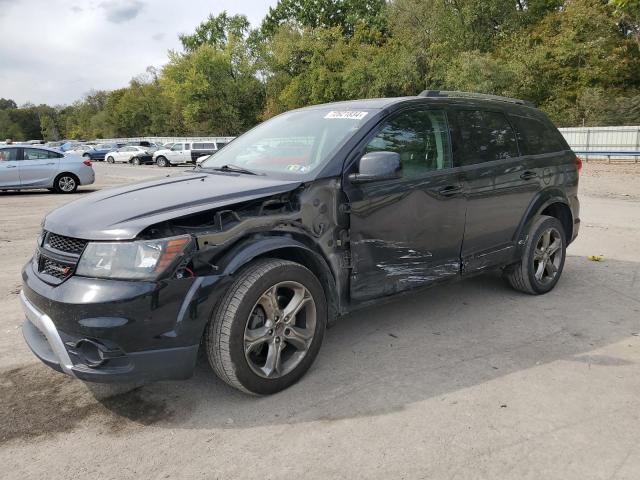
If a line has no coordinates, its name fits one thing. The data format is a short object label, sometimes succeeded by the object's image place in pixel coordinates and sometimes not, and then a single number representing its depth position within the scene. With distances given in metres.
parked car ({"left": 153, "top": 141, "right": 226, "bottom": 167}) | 33.94
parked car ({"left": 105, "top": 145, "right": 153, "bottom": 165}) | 39.16
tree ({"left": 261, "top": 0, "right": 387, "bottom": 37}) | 61.70
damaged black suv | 2.75
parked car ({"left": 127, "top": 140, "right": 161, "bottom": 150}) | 41.41
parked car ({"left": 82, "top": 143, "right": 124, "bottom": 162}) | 45.97
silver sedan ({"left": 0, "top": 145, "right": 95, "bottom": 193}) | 15.30
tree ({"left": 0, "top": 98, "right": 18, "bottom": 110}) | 149.86
